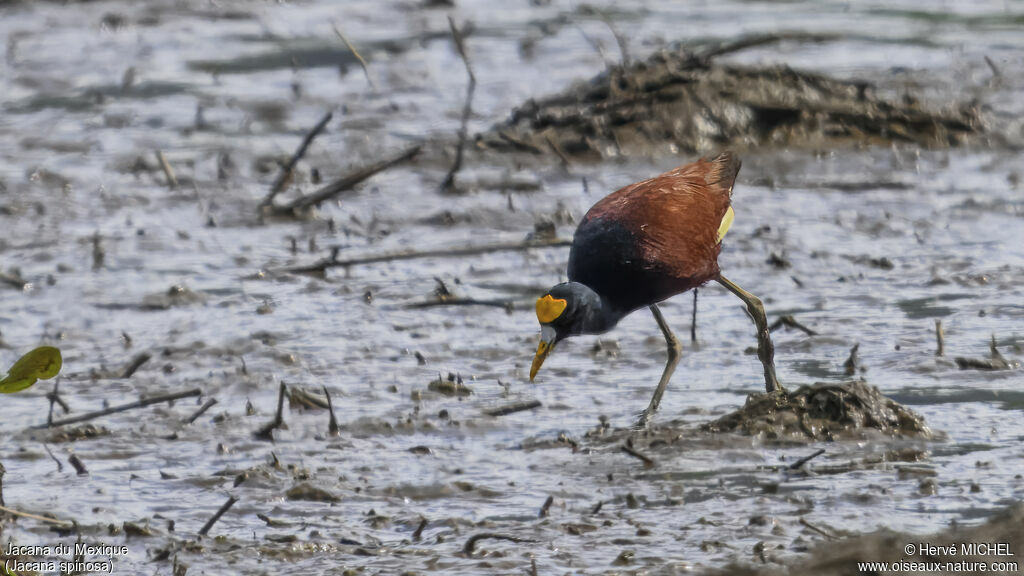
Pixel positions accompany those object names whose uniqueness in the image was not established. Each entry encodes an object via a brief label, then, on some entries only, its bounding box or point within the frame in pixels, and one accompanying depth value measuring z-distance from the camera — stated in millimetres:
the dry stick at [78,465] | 12047
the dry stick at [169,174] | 21578
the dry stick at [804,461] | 11227
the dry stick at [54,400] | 12676
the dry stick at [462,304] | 16031
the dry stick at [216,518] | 10547
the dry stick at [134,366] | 14477
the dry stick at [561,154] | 22125
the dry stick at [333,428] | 12961
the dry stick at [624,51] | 23119
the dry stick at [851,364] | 13998
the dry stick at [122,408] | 12297
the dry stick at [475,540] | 10352
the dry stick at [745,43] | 22203
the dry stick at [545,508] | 11047
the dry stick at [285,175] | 19592
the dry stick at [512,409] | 13203
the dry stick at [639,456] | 11844
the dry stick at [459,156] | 20094
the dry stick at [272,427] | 12841
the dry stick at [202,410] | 12453
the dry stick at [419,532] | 10722
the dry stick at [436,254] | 16500
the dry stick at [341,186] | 18531
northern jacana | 12680
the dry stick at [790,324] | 14789
